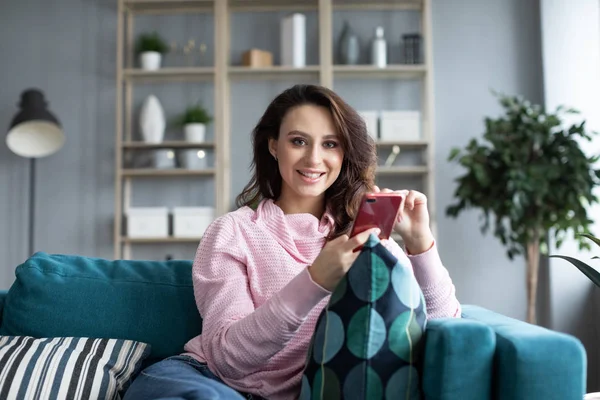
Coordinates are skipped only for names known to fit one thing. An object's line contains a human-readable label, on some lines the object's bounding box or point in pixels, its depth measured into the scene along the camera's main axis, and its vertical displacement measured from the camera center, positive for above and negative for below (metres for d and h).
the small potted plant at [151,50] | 4.39 +1.09
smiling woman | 1.41 -0.07
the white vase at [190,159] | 4.35 +0.40
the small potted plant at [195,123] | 4.38 +0.63
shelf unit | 4.28 +0.93
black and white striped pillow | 1.52 -0.32
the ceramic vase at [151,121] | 4.40 +0.64
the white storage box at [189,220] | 4.30 +0.02
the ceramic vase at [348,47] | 4.35 +1.09
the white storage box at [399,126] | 4.26 +0.58
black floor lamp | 4.22 +0.57
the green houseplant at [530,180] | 3.64 +0.22
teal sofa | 1.75 -0.20
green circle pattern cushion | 1.24 -0.20
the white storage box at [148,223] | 4.31 +0.01
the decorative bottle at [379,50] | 4.31 +1.06
